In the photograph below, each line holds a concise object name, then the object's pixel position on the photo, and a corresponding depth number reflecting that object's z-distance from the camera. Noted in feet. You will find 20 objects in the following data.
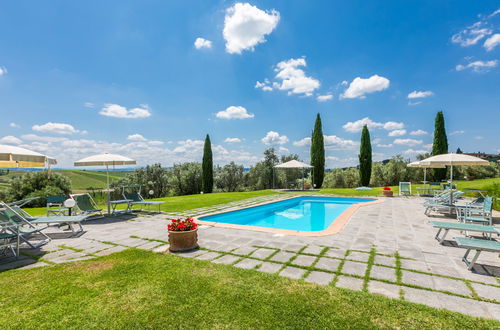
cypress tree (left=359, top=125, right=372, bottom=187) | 73.26
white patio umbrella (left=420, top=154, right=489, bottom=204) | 25.11
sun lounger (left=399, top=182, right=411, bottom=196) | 45.98
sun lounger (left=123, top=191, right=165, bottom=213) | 28.52
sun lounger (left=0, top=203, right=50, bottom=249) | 14.08
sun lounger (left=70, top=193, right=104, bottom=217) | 23.21
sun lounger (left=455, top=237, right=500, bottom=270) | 10.60
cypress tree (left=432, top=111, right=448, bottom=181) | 68.49
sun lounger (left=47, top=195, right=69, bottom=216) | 22.74
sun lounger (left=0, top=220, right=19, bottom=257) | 13.33
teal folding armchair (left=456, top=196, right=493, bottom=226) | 18.82
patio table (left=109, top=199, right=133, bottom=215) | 27.02
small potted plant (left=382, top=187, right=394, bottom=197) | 45.11
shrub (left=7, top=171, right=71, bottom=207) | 67.05
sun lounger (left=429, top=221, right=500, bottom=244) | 14.32
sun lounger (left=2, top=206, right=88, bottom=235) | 17.12
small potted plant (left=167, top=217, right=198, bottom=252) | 14.24
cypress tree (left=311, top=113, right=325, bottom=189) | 77.20
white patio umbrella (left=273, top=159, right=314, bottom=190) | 60.49
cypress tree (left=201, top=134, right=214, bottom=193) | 83.05
